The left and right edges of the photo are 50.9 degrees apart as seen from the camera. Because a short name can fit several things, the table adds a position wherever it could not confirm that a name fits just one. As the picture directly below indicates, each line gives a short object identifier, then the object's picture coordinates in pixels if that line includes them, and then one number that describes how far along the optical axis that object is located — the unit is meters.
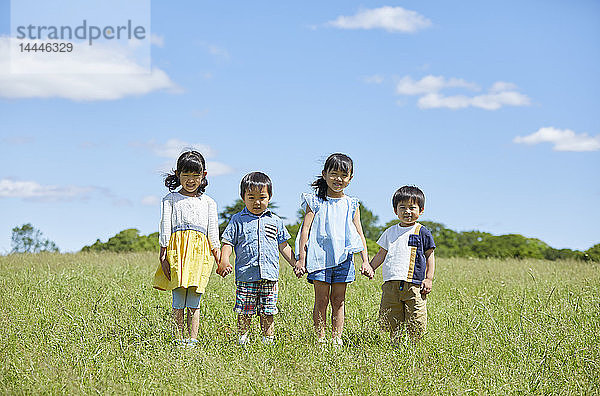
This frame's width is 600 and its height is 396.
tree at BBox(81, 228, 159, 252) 17.59
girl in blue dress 5.66
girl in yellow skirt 5.74
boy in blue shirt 5.73
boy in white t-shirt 5.67
